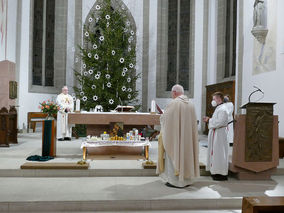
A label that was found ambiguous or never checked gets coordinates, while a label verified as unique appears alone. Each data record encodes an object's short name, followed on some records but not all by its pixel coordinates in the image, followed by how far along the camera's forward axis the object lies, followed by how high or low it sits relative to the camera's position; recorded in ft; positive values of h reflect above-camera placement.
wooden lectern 18.37 -1.54
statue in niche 29.76 +9.95
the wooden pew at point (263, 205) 8.52 -2.59
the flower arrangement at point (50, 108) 24.40 +0.18
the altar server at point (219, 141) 18.57 -1.73
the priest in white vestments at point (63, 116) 33.47 -0.60
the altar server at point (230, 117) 26.50 -0.41
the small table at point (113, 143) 22.93 -2.42
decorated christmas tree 39.86 +6.22
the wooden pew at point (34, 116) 40.88 -0.79
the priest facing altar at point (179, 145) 17.15 -1.85
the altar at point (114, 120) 25.72 -0.72
